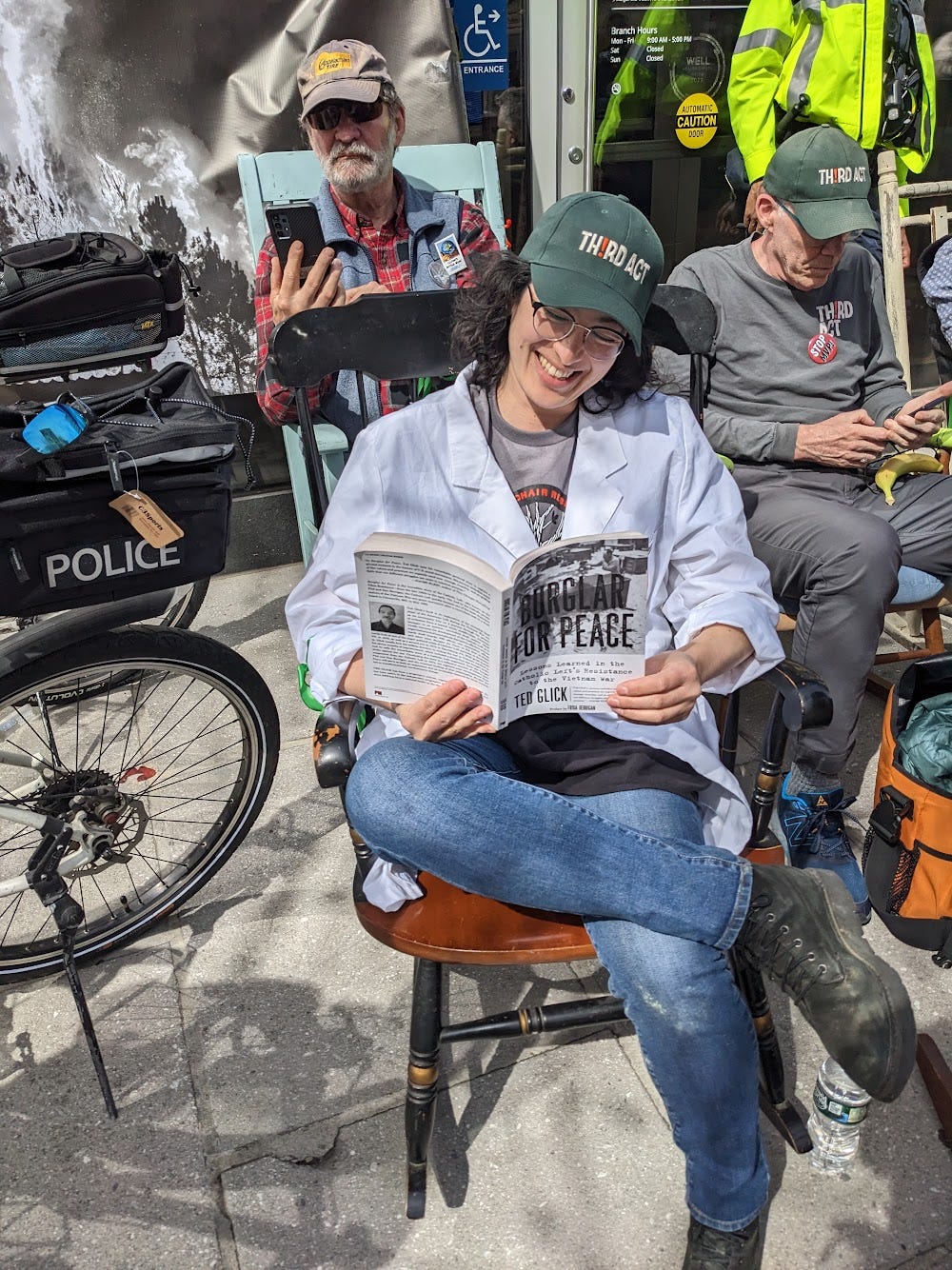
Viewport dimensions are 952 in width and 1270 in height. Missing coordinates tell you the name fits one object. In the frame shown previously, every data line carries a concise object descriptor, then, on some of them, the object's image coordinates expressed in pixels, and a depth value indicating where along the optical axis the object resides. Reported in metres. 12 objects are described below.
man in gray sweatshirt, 2.33
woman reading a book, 1.46
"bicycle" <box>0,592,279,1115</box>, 1.91
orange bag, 1.98
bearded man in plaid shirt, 2.70
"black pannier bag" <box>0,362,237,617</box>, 1.73
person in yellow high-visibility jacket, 3.74
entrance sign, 3.72
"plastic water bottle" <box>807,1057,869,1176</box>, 1.67
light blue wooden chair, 3.21
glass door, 3.92
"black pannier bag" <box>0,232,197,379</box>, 2.38
